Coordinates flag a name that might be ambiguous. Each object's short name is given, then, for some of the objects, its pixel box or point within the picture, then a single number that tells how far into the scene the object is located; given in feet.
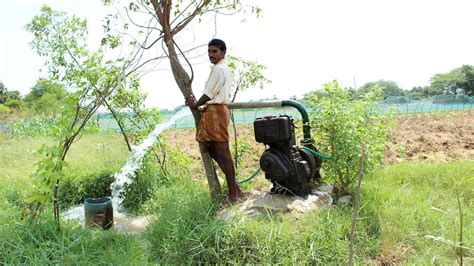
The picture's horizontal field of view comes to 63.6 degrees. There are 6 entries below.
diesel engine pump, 11.55
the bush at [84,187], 15.98
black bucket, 11.68
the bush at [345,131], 11.94
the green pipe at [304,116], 12.35
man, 10.87
